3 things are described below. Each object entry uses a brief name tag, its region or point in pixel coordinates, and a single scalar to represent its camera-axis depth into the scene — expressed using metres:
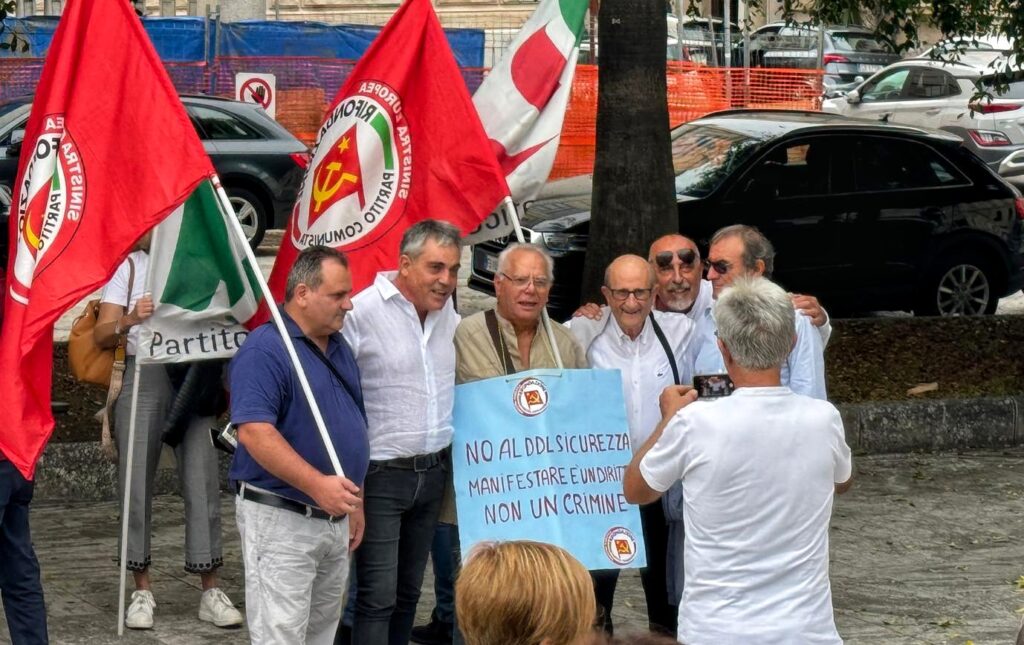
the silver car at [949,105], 22.28
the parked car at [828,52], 26.47
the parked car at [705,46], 25.77
